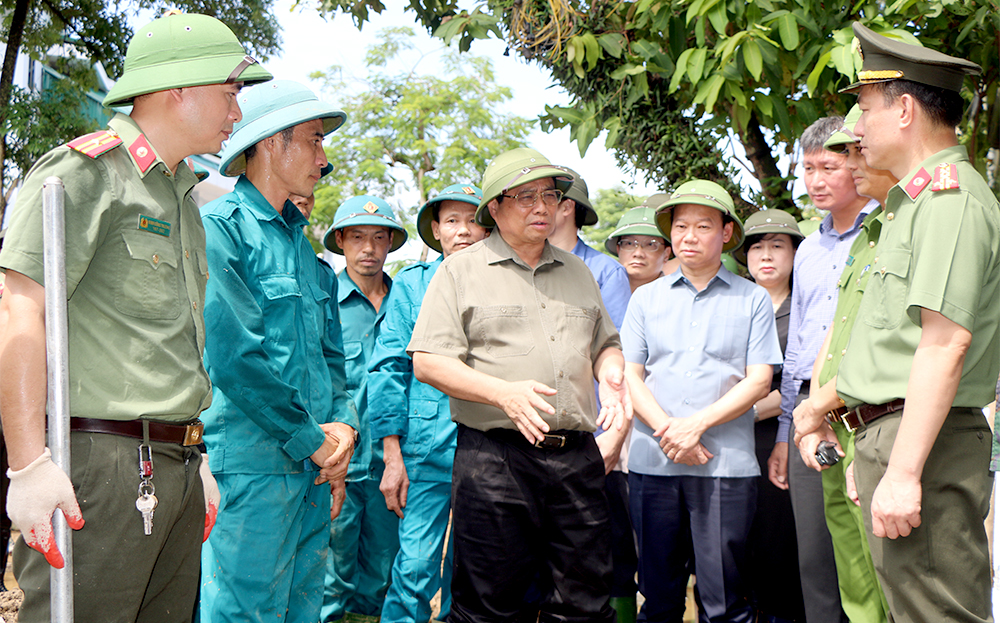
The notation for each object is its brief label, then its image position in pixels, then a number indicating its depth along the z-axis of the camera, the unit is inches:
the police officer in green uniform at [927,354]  89.8
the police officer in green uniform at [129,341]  72.8
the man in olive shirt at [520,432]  121.2
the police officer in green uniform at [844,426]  117.6
